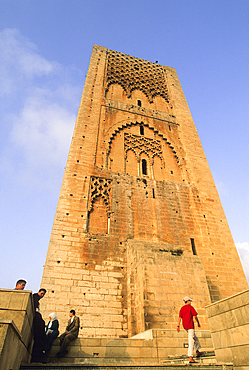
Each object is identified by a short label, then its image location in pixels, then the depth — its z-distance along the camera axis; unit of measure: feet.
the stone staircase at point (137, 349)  16.35
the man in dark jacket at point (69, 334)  16.08
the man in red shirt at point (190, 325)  14.34
